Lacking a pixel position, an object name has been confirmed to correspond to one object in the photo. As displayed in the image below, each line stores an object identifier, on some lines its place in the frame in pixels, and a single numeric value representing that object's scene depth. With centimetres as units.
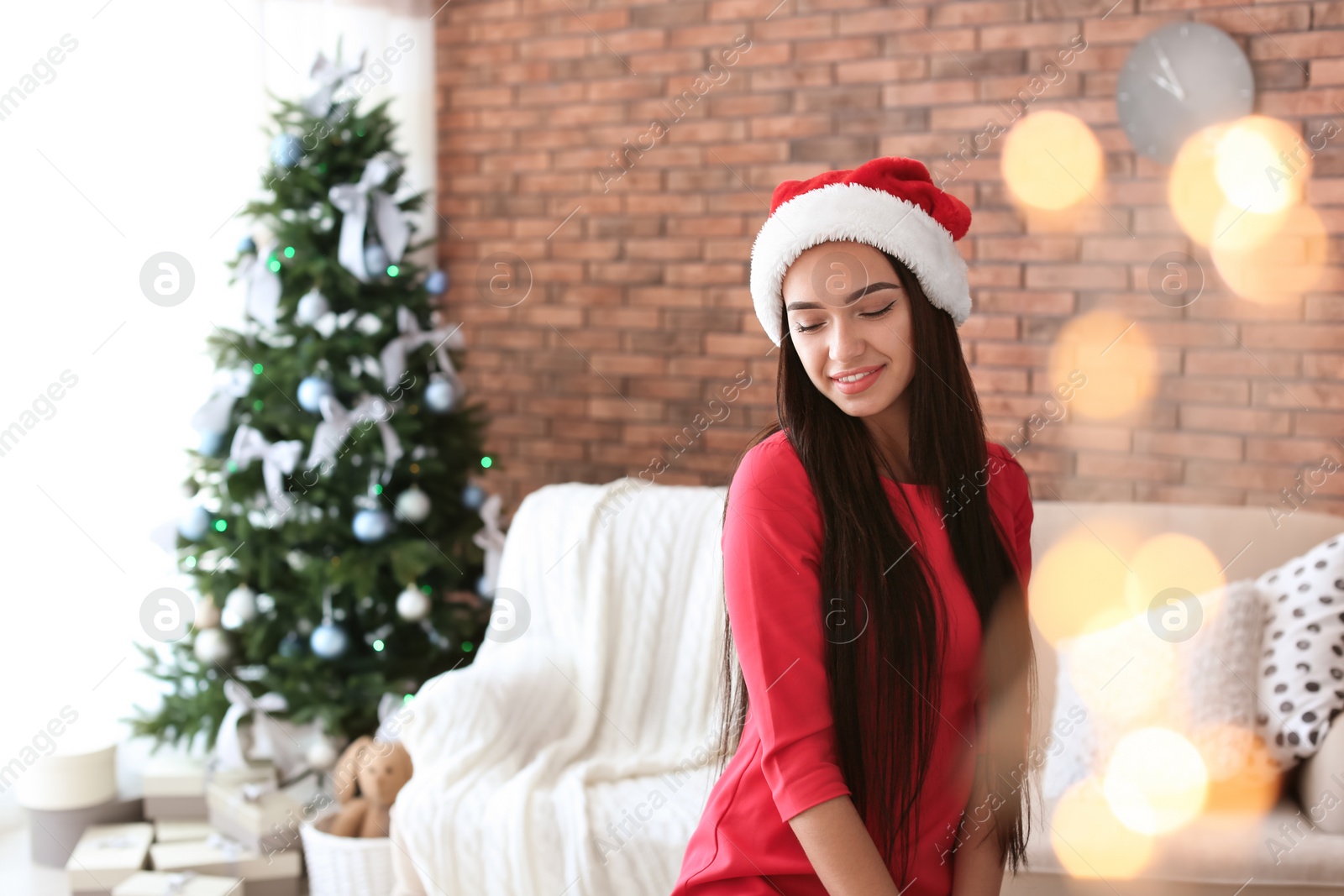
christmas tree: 276
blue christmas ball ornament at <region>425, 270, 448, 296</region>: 296
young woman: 116
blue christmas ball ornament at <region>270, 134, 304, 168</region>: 277
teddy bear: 254
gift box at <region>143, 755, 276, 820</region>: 277
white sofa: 200
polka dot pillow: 204
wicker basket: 249
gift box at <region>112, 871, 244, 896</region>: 245
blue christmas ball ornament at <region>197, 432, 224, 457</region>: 276
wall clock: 259
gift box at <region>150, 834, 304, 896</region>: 256
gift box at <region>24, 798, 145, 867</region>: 273
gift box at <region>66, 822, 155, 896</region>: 254
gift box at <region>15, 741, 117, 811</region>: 271
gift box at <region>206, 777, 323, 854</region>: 261
